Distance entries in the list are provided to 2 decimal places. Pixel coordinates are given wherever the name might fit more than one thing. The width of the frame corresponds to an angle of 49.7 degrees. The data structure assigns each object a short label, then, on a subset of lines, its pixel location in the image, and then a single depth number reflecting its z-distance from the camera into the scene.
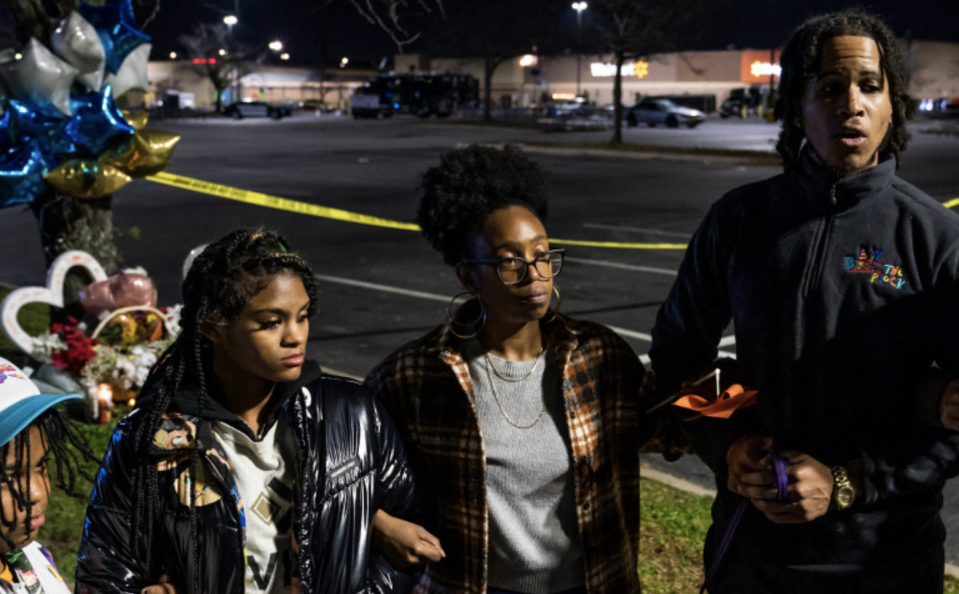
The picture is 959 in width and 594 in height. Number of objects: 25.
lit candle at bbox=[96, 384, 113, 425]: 6.41
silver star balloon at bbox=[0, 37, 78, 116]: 6.48
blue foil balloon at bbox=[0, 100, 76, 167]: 6.61
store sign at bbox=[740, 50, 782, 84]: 77.00
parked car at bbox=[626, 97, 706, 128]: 48.47
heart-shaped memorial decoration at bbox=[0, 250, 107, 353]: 6.81
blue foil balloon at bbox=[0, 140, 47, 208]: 6.78
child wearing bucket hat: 2.06
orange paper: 2.25
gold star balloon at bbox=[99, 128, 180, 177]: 7.01
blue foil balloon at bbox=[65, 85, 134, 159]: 6.76
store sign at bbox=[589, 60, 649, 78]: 84.81
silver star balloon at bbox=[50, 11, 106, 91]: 6.63
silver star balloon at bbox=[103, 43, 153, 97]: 7.04
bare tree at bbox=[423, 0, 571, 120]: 50.97
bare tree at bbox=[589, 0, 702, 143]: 34.62
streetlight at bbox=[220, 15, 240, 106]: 81.36
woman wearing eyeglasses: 2.52
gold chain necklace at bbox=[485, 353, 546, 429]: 2.55
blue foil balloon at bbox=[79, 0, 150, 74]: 6.87
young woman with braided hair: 2.23
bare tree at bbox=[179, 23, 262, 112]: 76.88
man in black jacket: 2.21
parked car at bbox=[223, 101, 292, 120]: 59.97
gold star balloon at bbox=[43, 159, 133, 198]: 6.91
